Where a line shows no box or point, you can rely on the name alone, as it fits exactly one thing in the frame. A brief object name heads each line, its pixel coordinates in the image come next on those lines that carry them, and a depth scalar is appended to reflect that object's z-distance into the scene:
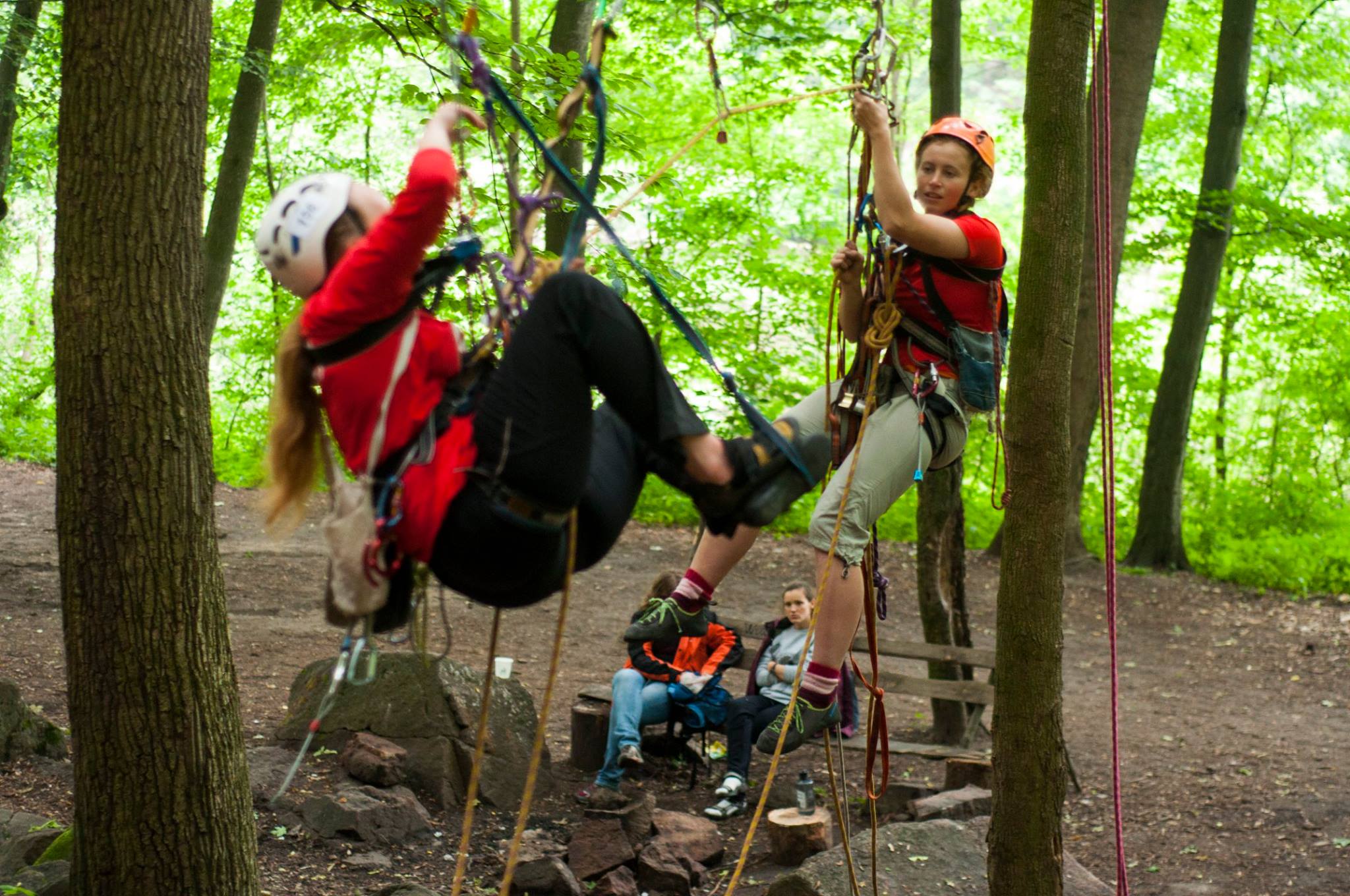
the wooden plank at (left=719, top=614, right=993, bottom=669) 7.63
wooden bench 7.43
